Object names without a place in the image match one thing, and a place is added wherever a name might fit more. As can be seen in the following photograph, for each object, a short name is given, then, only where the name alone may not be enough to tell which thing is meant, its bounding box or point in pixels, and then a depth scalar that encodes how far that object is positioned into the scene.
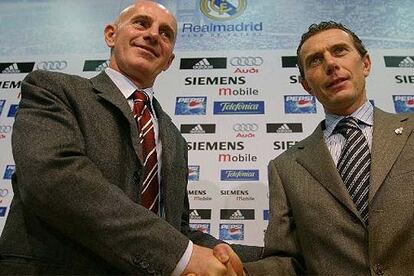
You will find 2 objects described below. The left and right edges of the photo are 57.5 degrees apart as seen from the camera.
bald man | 1.05
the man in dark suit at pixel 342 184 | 1.34
